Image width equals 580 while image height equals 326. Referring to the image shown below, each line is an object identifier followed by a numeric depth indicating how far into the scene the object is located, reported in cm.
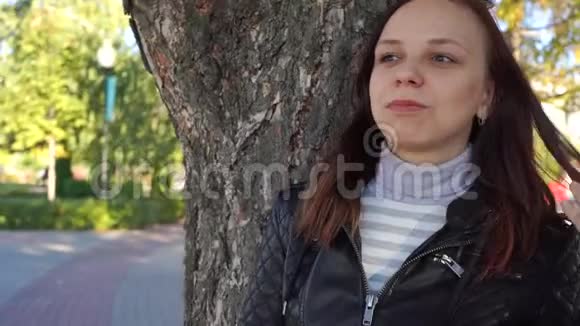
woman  145
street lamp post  1659
